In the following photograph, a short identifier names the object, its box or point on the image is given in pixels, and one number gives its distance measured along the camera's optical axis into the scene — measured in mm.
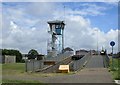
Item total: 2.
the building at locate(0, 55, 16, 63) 43876
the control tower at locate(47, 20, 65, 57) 38616
